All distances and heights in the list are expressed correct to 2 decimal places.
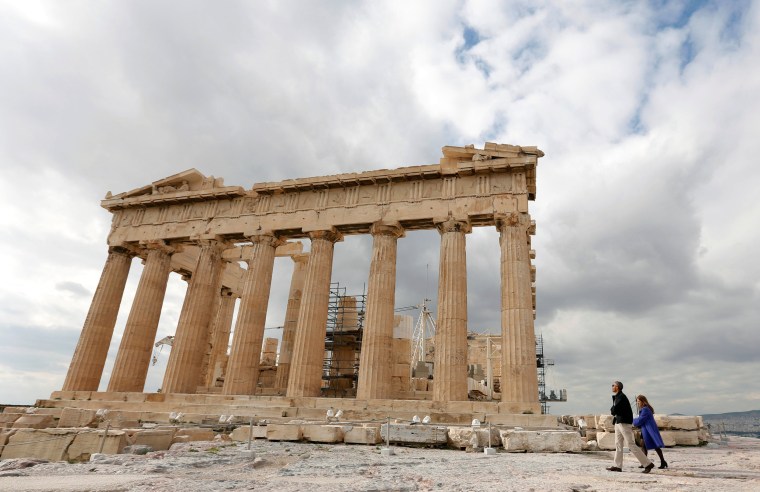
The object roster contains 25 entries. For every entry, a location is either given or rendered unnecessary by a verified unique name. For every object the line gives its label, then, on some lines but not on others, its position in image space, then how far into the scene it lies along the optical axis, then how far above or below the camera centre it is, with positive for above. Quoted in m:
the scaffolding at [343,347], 25.15 +3.10
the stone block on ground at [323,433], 11.05 -0.72
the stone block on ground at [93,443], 9.17 -1.11
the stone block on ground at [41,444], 9.59 -1.26
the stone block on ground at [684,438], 13.39 -0.28
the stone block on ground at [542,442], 10.41 -0.52
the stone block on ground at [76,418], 12.75 -0.89
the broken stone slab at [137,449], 9.23 -1.17
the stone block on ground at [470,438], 10.69 -0.57
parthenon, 18.00 +6.21
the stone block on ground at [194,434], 11.21 -1.00
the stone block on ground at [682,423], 13.57 +0.14
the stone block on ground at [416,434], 10.92 -0.59
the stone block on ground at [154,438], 9.80 -1.01
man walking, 7.41 -0.02
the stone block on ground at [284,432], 11.23 -0.78
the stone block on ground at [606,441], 11.59 -0.45
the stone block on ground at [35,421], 12.20 -1.04
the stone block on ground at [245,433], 11.74 -0.90
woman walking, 7.67 -0.01
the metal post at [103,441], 9.25 -1.05
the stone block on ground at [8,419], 12.69 -1.13
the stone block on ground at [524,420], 14.62 -0.11
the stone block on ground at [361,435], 10.89 -0.68
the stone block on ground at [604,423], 13.54 -0.04
